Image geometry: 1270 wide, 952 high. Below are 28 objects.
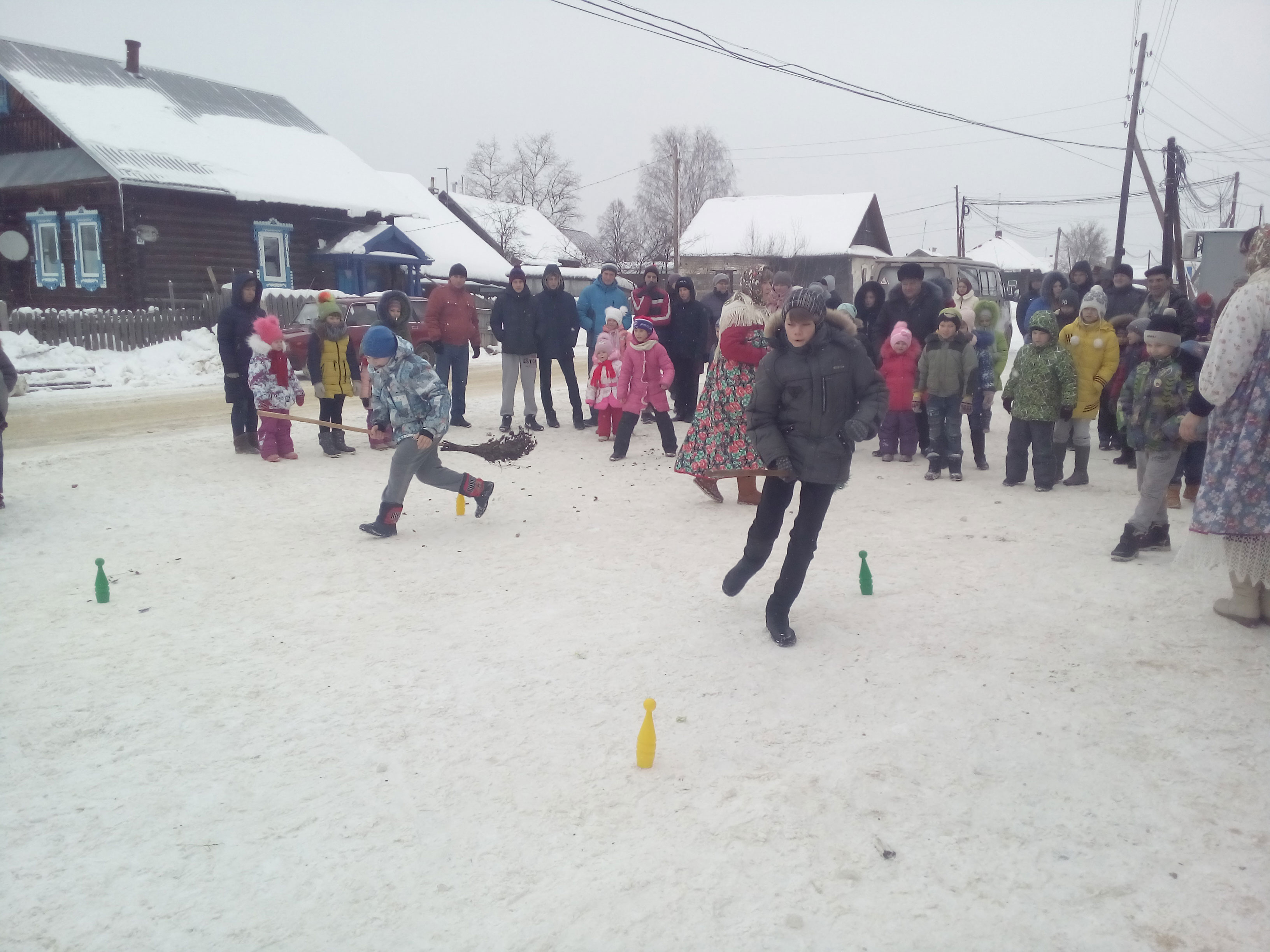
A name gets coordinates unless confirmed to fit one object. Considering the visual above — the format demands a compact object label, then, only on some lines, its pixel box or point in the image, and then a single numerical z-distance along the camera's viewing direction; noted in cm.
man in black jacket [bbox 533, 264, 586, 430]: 1174
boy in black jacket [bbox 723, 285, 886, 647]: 457
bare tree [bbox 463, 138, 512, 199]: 6912
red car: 1705
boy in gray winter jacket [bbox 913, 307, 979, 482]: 895
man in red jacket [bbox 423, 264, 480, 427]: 1142
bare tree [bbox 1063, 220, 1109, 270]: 10712
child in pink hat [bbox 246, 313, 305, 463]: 998
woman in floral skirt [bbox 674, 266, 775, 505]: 746
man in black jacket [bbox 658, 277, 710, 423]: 1098
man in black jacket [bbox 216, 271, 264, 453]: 995
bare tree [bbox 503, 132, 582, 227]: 6819
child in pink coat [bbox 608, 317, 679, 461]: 983
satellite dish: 2564
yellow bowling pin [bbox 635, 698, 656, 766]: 358
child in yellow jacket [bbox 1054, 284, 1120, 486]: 838
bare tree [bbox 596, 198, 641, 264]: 5509
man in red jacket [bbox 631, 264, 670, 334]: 1056
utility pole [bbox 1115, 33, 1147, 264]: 2691
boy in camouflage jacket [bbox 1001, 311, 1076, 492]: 811
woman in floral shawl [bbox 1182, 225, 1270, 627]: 442
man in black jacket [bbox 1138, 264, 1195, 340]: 996
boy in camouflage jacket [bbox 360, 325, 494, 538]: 700
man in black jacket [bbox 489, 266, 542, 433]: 1165
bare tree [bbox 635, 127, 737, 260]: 6606
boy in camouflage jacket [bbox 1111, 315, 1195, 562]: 579
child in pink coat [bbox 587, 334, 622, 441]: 1095
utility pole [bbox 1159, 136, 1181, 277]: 2728
